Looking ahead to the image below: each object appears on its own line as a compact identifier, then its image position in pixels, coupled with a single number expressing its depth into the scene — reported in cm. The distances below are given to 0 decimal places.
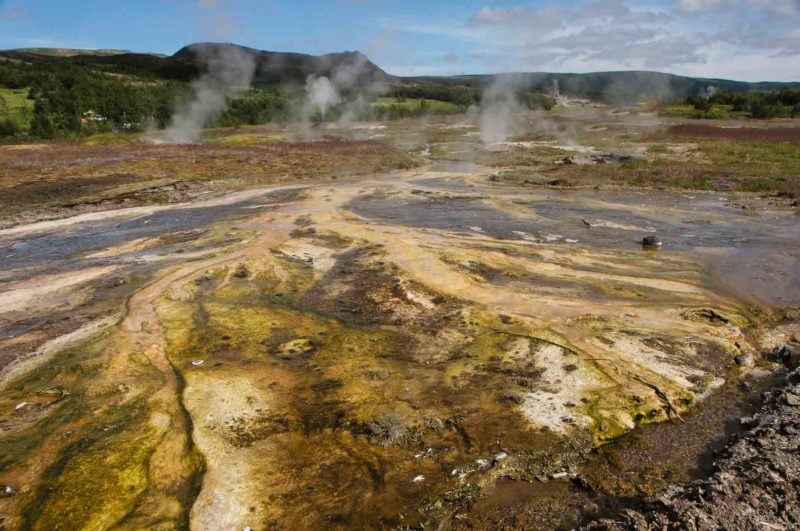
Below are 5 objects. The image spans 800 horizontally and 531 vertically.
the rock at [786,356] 1043
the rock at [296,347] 1091
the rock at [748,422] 826
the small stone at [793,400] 847
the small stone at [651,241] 1862
